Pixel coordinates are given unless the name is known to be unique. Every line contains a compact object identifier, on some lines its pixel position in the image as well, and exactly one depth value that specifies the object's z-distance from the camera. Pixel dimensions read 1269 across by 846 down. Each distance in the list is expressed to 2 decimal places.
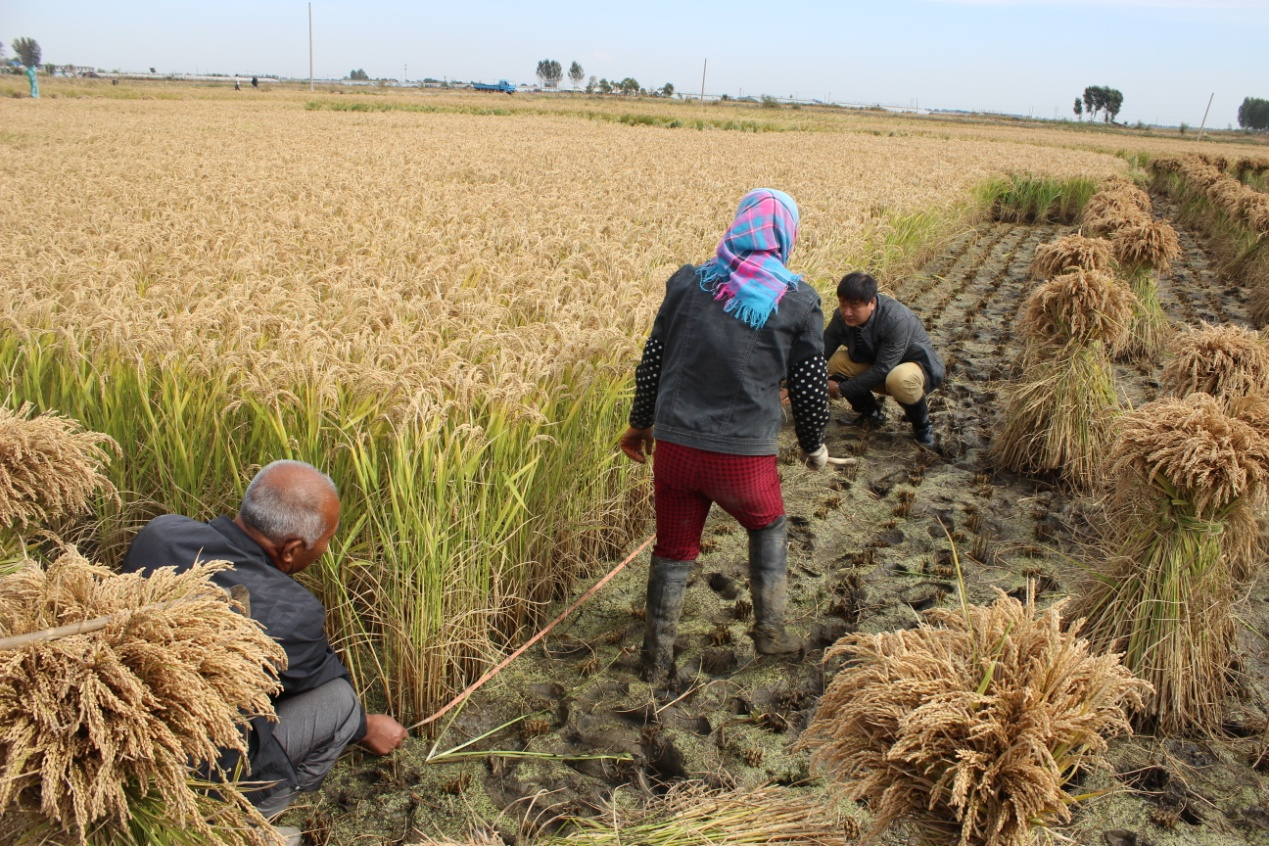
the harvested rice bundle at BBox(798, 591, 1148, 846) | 1.75
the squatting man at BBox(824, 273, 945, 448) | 5.54
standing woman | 3.01
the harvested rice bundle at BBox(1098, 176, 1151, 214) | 12.03
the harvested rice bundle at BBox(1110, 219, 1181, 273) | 7.71
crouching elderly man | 2.32
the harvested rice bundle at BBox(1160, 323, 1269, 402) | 4.29
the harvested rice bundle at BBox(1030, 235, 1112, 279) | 6.32
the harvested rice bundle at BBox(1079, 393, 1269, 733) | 3.00
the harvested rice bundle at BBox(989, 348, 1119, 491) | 5.20
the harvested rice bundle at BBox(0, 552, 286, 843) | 1.47
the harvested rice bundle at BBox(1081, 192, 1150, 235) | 8.82
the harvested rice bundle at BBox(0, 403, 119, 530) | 2.54
